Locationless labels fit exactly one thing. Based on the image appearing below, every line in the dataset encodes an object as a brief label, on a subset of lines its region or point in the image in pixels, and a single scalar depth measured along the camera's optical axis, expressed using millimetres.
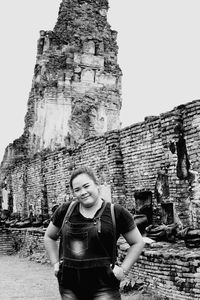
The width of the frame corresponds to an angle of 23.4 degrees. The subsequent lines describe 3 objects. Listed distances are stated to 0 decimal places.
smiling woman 3418
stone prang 23328
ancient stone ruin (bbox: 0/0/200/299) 7566
